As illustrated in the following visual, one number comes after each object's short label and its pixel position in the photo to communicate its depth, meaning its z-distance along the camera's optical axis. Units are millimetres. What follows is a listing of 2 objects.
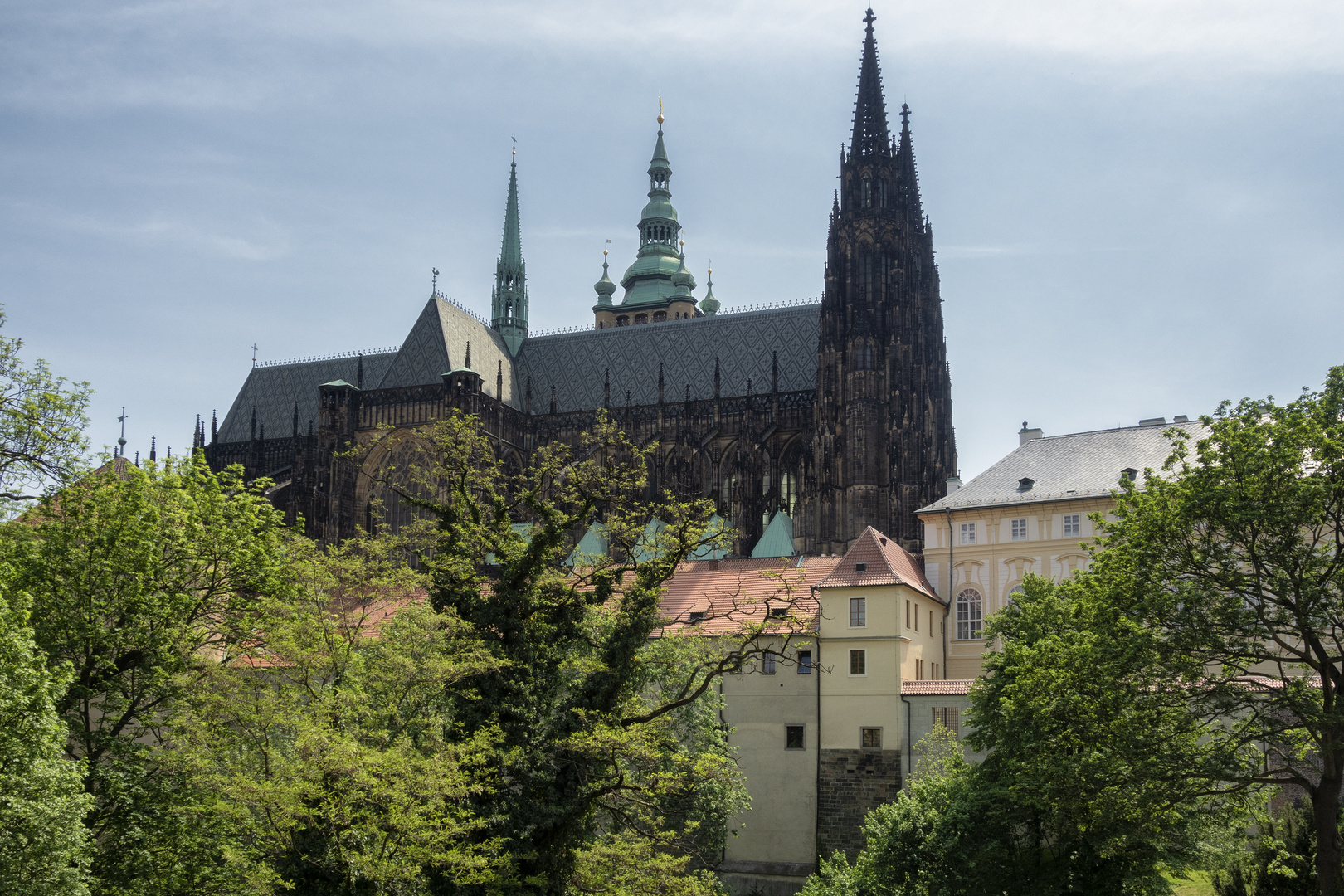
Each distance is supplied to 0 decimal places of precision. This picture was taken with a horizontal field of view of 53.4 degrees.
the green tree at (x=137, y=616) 26656
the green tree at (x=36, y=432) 27844
